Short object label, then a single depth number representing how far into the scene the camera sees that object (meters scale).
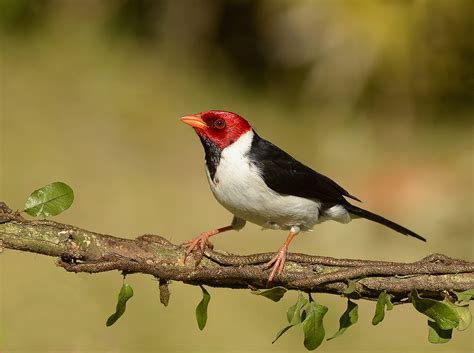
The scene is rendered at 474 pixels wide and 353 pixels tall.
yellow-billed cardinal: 5.46
